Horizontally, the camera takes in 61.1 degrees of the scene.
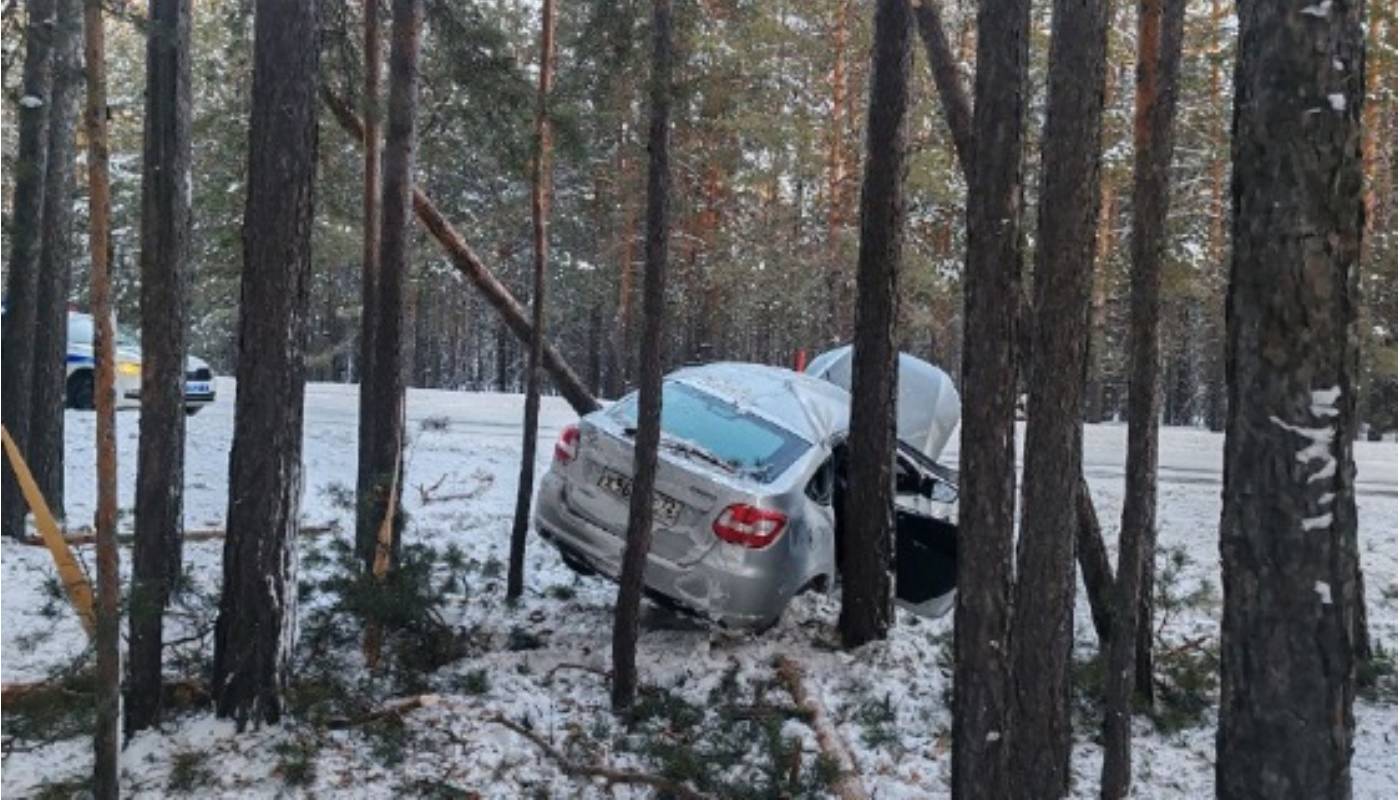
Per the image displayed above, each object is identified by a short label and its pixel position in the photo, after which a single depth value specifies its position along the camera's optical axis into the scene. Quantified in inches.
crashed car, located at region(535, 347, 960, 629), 307.1
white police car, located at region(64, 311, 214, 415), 646.5
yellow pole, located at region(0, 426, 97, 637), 242.5
